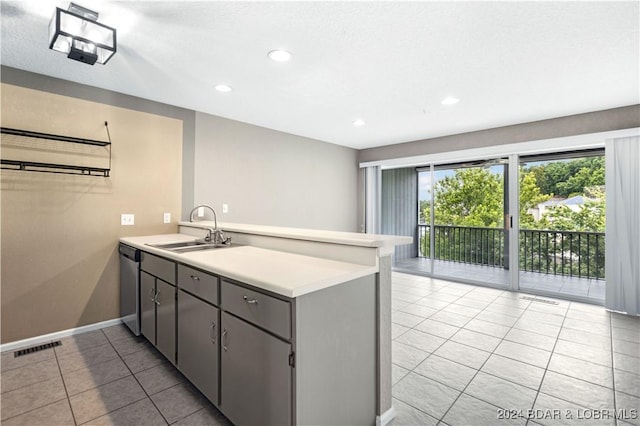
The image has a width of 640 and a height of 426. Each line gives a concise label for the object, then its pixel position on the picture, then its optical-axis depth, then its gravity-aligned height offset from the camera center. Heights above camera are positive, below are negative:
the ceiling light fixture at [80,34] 1.92 +1.21
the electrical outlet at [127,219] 3.33 -0.02
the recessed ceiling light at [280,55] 2.47 +1.33
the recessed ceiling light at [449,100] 3.48 +1.35
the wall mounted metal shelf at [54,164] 2.68 +0.49
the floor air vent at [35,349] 2.64 -1.16
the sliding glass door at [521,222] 4.39 -0.06
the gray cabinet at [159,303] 2.25 -0.67
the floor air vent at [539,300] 4.05 -1.11
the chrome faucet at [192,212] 3.85 +0.06
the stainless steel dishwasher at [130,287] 2.81 -0.67
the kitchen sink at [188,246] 2.54 -0.25
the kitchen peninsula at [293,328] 1.37 -0.57
